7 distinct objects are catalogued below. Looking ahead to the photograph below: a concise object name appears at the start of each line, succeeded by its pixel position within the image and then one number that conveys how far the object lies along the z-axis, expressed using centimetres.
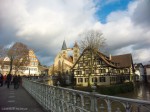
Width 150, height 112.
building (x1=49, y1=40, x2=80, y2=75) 5674
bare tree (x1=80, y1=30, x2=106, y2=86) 2601
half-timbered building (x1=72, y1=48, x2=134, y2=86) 2695
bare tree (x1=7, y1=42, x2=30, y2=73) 2648
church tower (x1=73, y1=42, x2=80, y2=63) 6182
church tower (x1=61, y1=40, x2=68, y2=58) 7282
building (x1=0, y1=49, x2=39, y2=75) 5330
